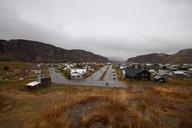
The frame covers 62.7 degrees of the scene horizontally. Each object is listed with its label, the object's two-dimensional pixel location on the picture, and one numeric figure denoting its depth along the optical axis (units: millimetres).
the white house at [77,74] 69019
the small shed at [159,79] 58984
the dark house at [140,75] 64188
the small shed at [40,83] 43438
